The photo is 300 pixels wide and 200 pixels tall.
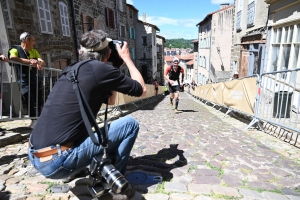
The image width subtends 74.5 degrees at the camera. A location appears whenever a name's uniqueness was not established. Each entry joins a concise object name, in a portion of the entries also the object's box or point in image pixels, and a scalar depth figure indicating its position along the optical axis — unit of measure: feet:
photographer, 5.37
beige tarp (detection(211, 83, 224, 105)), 26.14
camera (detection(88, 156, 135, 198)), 5.00
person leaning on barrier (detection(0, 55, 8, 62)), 10.72
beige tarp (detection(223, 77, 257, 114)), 16.85
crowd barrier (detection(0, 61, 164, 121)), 11.57
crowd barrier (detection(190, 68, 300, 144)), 14.32
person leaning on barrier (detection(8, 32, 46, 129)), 12.31
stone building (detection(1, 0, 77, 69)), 24.90
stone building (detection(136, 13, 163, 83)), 96.86
